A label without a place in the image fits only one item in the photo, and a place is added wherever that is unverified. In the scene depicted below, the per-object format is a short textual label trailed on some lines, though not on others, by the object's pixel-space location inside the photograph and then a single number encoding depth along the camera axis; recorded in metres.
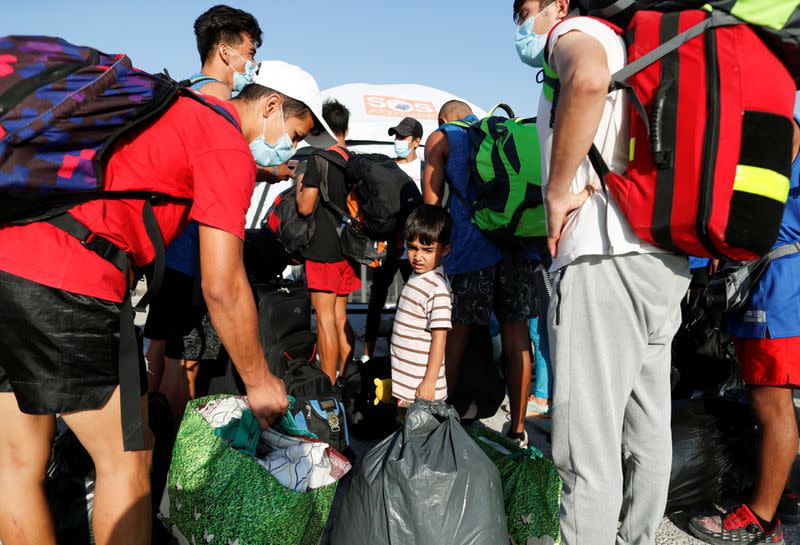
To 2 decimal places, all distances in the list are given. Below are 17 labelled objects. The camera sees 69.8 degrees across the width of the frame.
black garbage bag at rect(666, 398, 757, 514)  2.43
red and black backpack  1.40
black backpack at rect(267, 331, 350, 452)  2.38
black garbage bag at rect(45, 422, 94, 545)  2.07
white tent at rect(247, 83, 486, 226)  8.77
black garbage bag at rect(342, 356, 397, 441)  3.26
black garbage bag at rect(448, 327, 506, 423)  3.13
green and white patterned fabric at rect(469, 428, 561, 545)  1.94
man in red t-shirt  1.46
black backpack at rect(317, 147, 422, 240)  3.58
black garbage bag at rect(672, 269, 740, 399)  3.18
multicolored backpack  1.32
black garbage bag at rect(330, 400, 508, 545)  1.74
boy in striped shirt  2.82
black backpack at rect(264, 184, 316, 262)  3.74
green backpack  2.75
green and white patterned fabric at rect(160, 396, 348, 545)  1.70
